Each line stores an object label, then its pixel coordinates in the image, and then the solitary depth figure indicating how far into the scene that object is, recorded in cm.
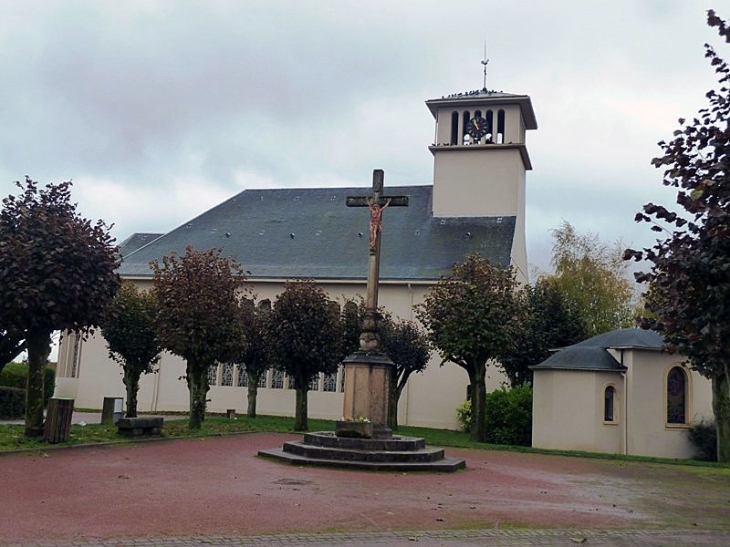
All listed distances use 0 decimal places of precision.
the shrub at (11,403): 2608
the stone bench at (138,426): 1859
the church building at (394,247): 3556
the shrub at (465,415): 3288
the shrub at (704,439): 2684
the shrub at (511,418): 2909
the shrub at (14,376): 3170
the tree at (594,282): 4238
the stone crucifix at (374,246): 1705
